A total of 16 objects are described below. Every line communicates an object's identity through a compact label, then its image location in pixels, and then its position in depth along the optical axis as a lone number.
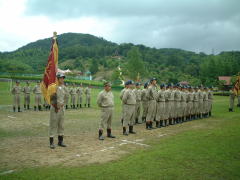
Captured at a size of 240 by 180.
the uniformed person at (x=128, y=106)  10.82
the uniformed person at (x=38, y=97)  19.23
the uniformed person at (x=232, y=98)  20.48
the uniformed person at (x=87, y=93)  22.59
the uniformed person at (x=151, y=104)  12.08
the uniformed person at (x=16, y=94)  17.66
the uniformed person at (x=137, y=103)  14.29
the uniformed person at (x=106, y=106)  9.85
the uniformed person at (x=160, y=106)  12.79
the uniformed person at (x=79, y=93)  22.49
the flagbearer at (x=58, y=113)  8.45
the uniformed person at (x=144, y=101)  14.38
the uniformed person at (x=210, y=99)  17.25
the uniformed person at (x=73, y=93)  21.66
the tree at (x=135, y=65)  80.31
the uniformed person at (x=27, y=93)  19.08
